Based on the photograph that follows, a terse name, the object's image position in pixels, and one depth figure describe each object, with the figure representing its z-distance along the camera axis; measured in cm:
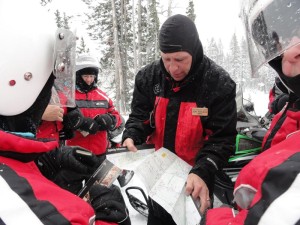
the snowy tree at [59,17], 2499
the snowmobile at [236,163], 282
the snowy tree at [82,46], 2336
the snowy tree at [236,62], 6488
